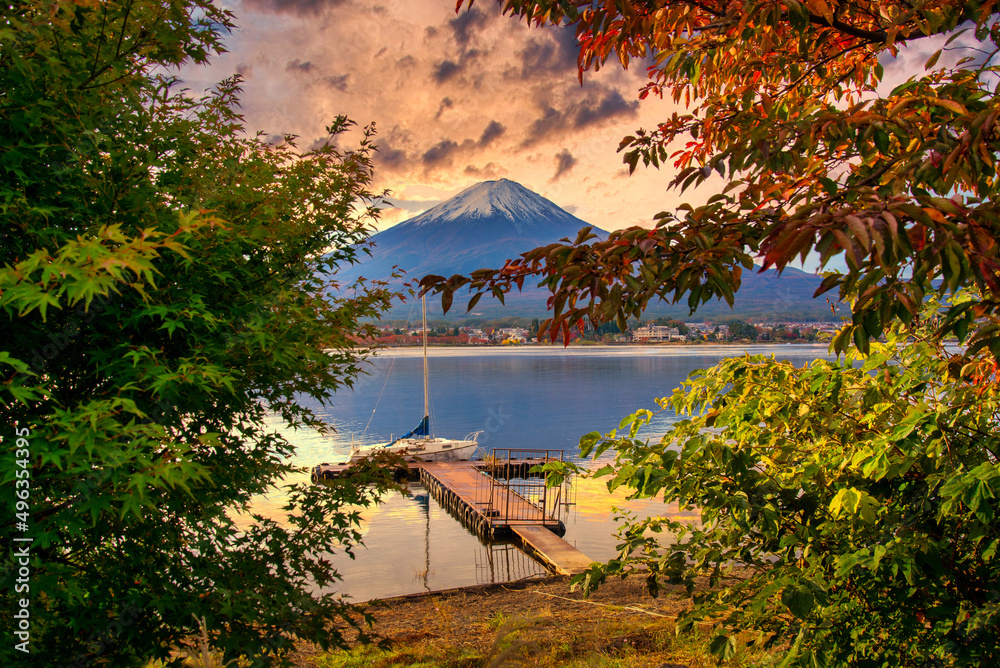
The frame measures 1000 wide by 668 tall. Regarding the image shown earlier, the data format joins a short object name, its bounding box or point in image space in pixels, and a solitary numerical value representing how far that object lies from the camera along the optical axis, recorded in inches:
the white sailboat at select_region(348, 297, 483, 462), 1131.6
